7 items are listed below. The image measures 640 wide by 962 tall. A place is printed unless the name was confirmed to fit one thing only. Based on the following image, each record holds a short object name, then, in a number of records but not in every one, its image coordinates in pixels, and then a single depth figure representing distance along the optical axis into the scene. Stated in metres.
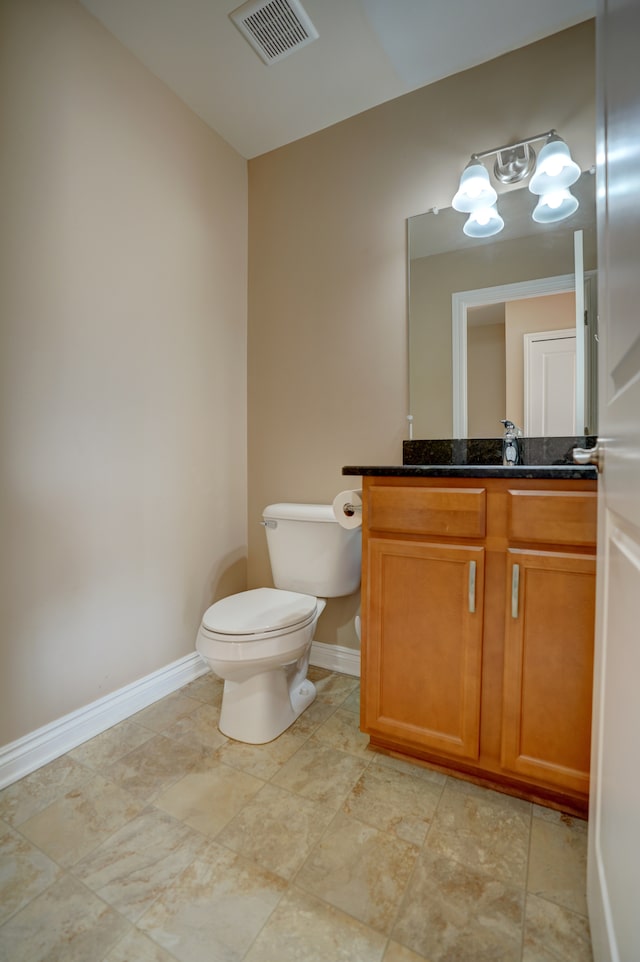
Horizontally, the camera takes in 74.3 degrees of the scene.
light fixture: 1.45
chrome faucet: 1.53
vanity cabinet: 1.04
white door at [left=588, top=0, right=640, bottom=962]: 0.52
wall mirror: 1.47
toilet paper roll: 1.39
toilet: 1.35
